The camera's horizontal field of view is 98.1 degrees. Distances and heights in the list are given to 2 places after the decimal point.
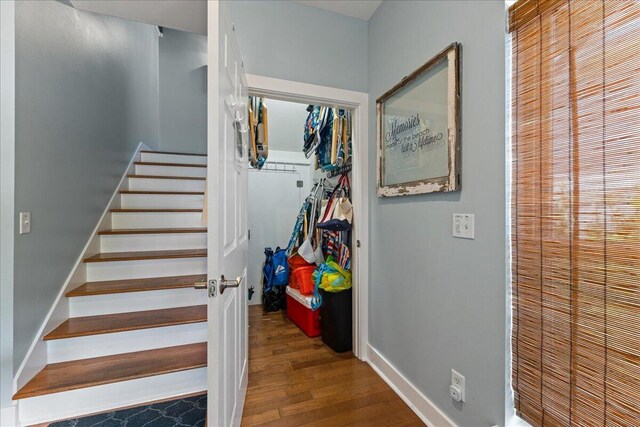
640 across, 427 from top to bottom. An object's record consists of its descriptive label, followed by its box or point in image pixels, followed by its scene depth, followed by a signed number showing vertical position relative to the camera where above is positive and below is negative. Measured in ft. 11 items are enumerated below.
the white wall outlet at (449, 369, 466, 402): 4.28 -2.79
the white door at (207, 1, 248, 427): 3.18 -0.04
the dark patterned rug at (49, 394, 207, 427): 4.92 -3.78
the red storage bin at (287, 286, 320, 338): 8.38 -3.28
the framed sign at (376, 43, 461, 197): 4.36 +1.49
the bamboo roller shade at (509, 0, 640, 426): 2.54 -0.01
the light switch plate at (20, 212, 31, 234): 4.89 -0.19
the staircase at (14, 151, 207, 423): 5.10 -2.44
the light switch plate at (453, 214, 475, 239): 4.10 -0.24
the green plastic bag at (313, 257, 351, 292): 7.48 -1.84
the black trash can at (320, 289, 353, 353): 7.46 -2.95
